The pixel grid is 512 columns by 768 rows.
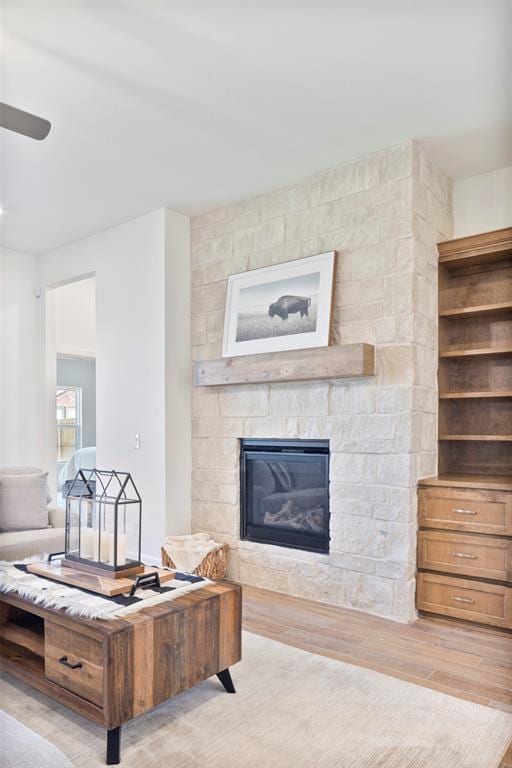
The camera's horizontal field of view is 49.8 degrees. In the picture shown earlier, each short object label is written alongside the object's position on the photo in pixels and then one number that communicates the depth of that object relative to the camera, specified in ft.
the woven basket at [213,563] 12.46
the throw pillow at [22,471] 12.31
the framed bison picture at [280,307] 11.62
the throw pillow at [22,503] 11.40
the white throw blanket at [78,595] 6.61
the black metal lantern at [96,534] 7.55
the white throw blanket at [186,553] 12.48
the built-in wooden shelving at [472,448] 9.93
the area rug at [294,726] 6.17
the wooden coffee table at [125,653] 6.10
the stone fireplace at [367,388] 10.55
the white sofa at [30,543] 10.59
